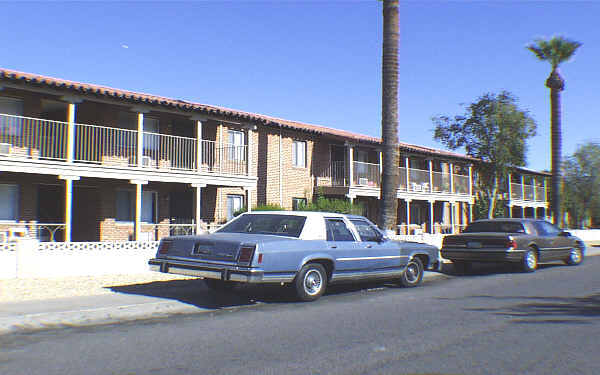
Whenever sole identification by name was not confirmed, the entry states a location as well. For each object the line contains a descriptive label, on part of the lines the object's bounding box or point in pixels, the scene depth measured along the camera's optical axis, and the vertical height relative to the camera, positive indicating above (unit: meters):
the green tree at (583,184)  41.56 +2.57
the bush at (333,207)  20.11 +0.33
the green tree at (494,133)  26.59 +4.18
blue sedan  8.15 -0.61
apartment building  16.66 +1.89
